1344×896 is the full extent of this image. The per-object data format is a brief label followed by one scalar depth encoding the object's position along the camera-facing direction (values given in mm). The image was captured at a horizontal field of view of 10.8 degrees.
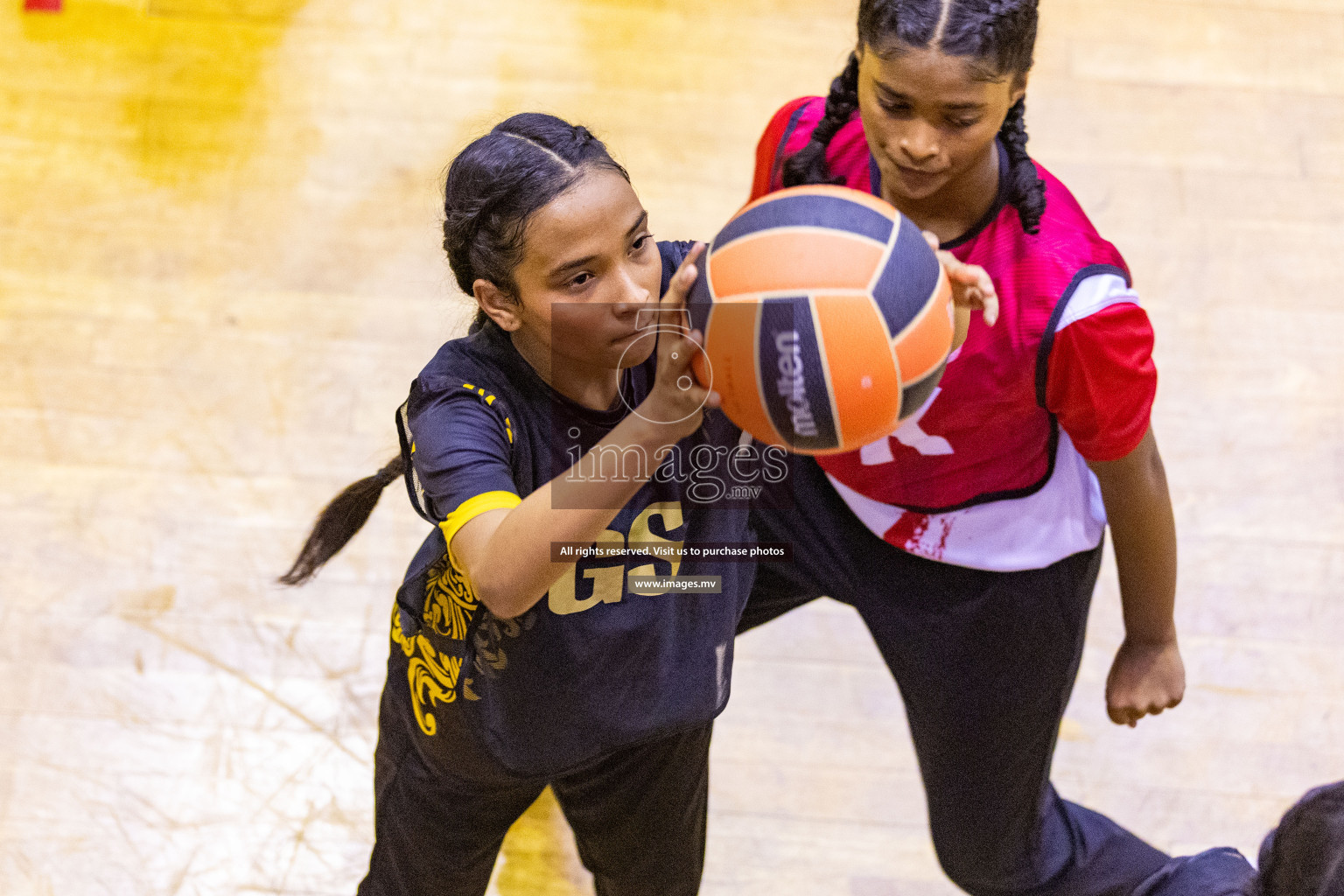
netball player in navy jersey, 5995
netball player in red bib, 6099
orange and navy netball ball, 5994
